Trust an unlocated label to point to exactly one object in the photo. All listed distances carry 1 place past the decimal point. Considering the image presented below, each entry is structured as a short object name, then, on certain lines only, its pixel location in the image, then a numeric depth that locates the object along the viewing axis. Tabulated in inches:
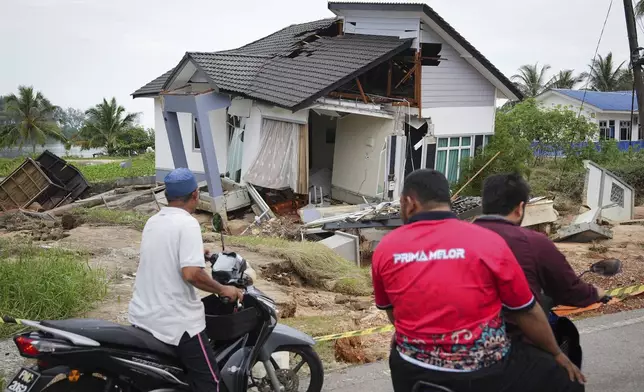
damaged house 709.3
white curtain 718.5
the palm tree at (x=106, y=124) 2196.1
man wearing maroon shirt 122.0
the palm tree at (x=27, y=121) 2089.1
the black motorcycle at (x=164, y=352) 133.4
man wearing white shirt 142.3
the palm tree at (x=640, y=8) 1185.7
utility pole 609.0
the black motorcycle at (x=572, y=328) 136.5
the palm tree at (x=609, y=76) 2294.4
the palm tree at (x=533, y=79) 2239.2
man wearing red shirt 103.5
